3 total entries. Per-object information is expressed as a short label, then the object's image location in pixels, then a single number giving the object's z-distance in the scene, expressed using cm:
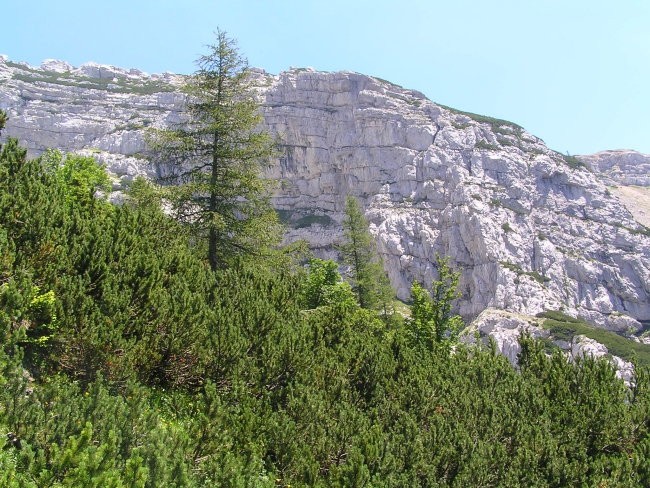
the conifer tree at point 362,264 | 3750
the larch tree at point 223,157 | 1723
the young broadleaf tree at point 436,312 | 2005
